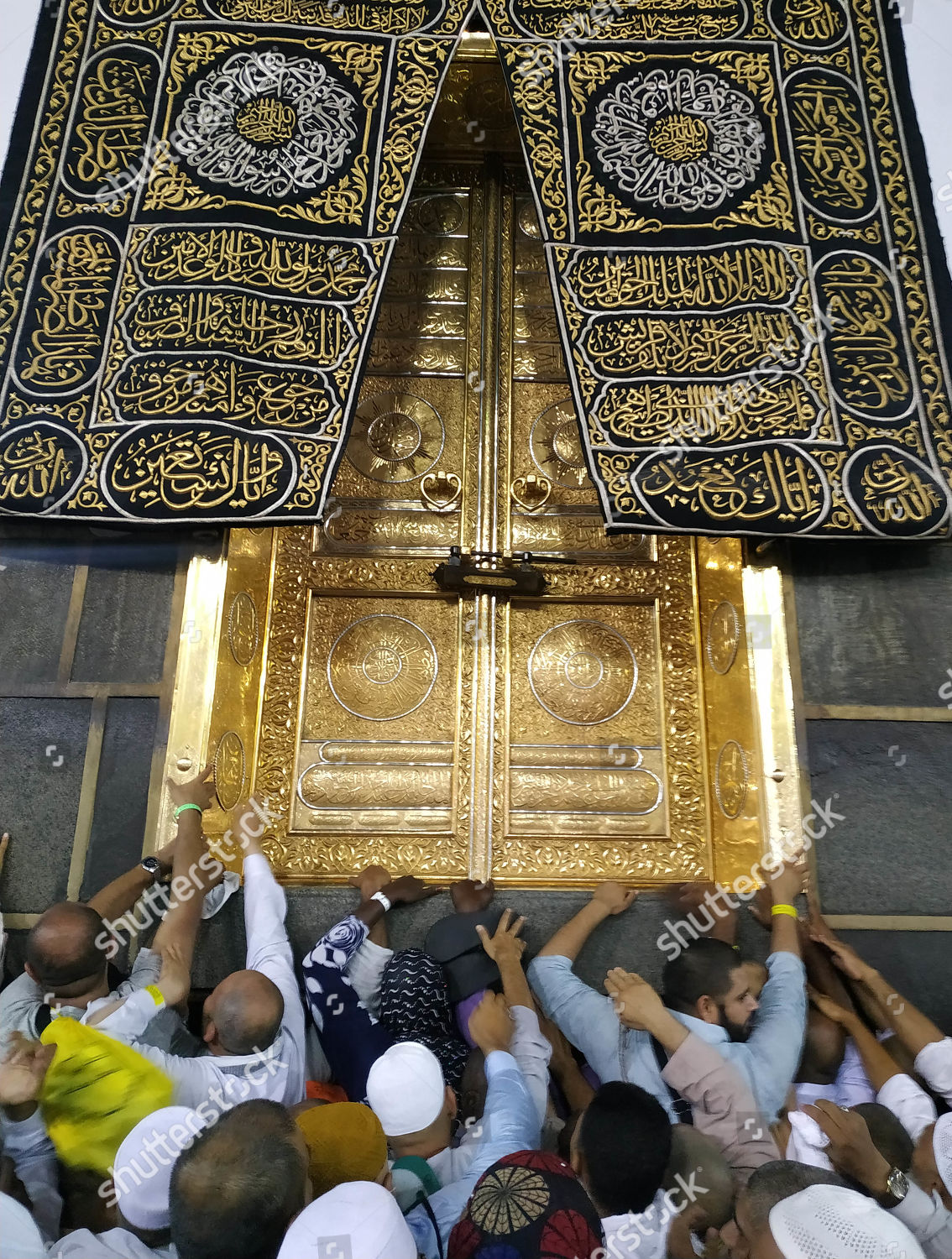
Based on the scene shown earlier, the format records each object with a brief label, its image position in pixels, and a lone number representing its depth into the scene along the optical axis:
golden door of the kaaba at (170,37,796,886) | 4.24
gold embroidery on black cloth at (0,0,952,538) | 3.54
